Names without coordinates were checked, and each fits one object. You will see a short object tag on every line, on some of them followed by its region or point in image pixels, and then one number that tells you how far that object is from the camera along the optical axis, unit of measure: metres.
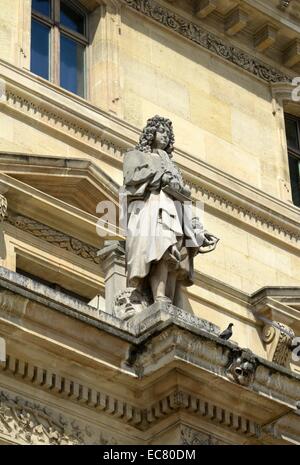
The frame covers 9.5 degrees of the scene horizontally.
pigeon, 16.16
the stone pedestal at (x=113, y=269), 17.16
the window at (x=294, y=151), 23.61
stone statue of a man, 16.52
